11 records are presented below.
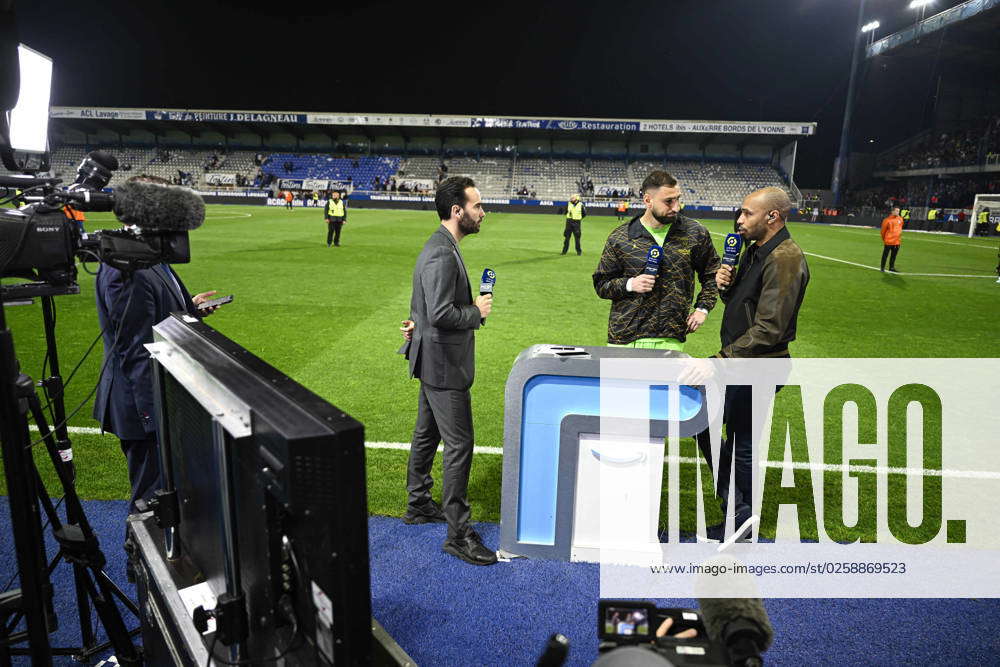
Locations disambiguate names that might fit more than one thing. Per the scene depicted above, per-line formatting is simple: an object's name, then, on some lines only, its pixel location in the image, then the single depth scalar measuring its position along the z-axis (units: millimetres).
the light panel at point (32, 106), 2152
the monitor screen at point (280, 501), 1051
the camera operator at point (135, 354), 2947
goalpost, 31555
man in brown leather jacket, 3432
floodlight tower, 49988
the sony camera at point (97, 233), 1768
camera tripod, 1720
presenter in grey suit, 3385
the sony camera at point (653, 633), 1140
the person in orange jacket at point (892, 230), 15797
